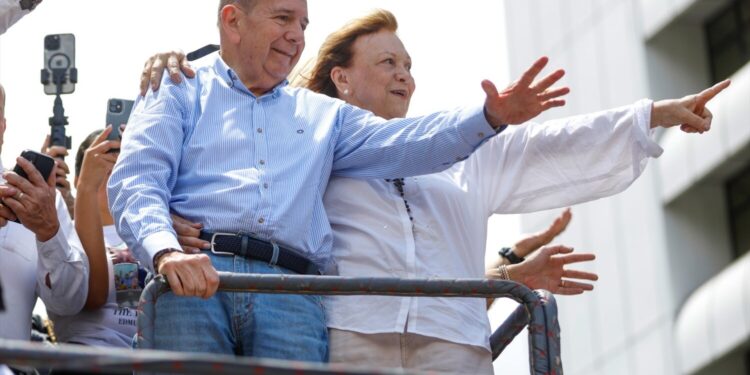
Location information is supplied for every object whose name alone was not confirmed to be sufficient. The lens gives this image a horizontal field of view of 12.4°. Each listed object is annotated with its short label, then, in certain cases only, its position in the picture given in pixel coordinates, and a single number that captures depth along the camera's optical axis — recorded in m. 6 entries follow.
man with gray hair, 10.46
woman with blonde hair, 10.92
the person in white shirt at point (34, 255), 11.99
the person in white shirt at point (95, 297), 12.54
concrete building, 43.24
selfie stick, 14.30
